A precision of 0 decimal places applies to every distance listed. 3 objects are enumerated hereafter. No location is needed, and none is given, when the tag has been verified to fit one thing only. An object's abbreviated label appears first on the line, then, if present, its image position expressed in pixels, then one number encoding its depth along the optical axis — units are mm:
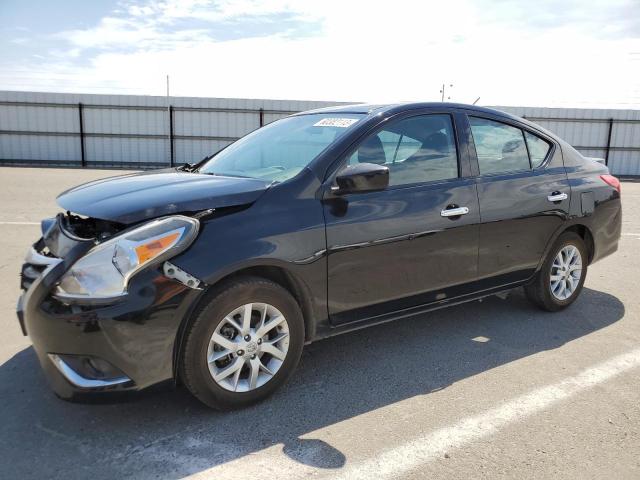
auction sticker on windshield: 3611
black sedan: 2633
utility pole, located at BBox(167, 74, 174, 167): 21188
